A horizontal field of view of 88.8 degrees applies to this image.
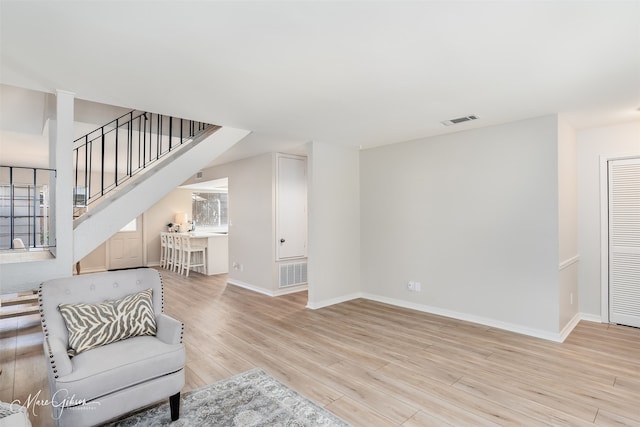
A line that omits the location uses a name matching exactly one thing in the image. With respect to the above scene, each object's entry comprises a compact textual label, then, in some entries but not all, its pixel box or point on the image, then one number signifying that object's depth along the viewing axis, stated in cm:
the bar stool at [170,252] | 796
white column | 286
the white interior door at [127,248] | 822
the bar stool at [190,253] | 730
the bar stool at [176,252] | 767
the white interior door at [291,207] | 571
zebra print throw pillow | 218
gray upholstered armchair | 185
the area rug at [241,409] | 216
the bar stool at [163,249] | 846
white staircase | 316
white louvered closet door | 389
